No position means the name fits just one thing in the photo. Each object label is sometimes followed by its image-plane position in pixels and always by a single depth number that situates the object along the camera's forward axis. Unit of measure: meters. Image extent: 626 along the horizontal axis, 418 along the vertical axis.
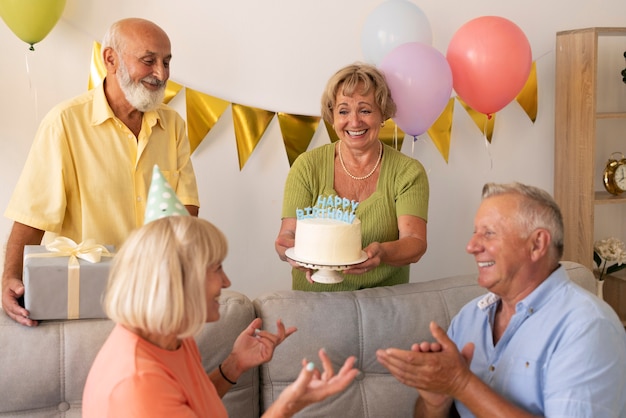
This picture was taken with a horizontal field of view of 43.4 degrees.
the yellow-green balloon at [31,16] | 2.59
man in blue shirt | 1.70
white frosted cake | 2.19
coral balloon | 3.02
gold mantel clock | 3.77
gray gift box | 1.97
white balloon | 3.08
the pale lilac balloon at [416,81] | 2.78
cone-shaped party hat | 1.61
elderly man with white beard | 2.36
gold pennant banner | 3.15
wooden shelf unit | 3.53
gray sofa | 2.04
